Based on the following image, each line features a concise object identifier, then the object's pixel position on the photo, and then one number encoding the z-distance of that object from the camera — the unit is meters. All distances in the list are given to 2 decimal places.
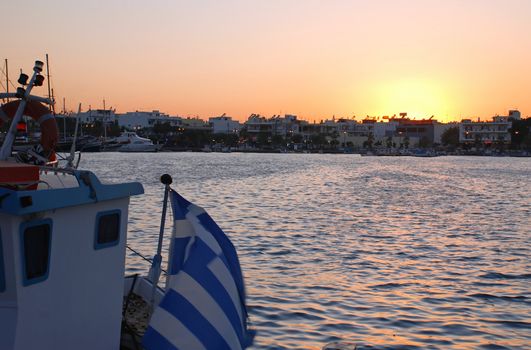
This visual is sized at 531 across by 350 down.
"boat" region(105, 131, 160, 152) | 196.23
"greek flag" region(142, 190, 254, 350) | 6.66
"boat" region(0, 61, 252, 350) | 6.48
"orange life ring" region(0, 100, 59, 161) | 8.70
